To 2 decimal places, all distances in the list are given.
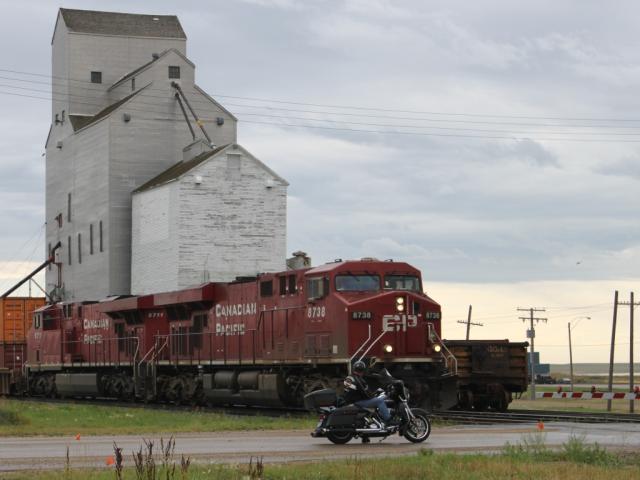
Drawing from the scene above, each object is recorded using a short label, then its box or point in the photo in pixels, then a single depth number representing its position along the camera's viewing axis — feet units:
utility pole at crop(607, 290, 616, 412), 206.38
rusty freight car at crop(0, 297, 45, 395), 201.98
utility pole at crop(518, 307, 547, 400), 289.51
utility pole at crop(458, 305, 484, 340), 297.12
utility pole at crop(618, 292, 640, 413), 204.64
